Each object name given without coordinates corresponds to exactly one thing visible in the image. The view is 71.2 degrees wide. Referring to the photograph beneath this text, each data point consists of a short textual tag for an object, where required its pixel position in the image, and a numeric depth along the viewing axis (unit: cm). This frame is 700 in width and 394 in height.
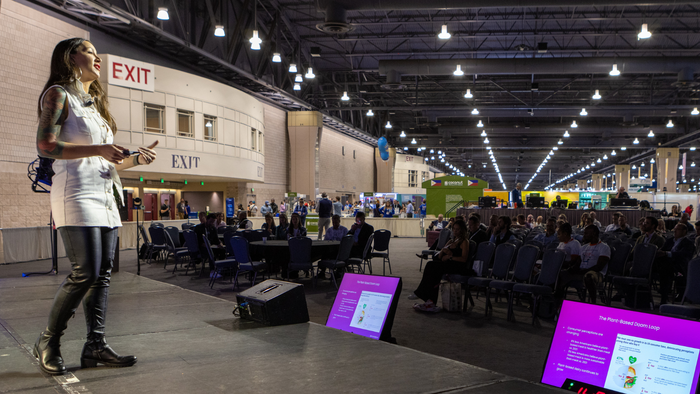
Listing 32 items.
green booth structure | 1952
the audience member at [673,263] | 669
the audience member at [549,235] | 850
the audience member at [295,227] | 978
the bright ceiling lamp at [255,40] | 1279
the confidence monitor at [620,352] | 238
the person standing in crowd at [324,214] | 1593
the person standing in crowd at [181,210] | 2042
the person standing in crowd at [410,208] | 2401
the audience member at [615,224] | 1056
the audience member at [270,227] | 1043
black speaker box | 338
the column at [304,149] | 2473
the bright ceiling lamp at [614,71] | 1482
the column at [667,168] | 3000
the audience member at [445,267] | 652
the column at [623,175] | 4447
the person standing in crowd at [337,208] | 1944
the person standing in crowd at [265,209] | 1972
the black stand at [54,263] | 778
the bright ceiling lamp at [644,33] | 1138
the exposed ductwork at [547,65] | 1587
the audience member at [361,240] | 941
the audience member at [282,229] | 996
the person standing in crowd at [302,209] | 1926
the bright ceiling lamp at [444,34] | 1223
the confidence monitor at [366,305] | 375
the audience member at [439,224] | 1454
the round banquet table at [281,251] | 830
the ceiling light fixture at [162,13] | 1191
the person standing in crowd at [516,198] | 1840
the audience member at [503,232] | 785
